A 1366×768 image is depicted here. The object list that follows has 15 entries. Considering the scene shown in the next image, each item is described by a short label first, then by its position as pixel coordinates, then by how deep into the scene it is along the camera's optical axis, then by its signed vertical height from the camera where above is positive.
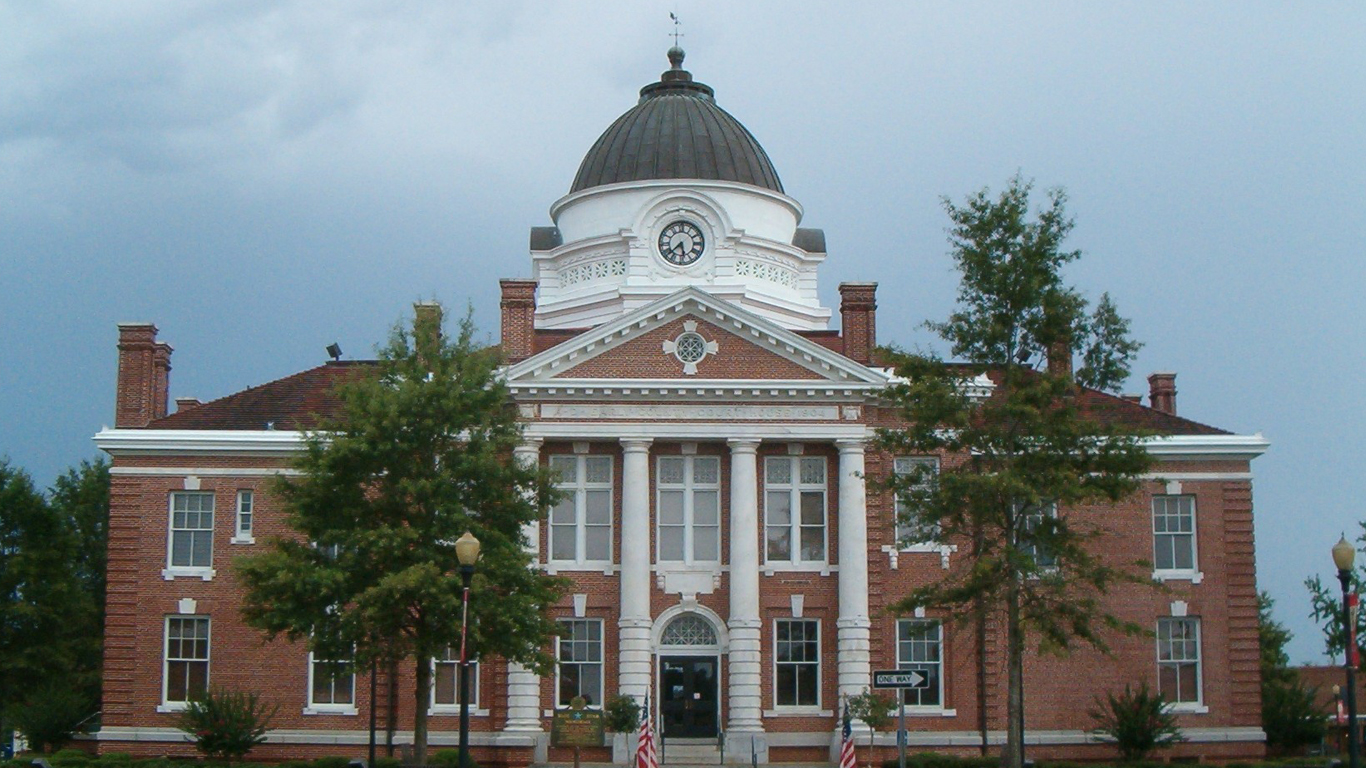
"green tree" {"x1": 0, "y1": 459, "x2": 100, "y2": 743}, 50.59 +0.89
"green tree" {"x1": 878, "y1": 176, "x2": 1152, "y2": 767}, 33.47 +3.77
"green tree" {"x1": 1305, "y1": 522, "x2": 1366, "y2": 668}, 40.22 +0.29
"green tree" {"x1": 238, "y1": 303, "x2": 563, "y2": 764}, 35.00 +1.91
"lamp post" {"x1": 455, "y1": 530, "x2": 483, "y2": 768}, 29.11 +0.92
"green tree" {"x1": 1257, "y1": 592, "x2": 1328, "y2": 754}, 46.12 -2.45
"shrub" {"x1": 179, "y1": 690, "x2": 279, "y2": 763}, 41.44 -2.52
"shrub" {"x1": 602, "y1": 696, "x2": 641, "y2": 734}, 41.75 -2.24
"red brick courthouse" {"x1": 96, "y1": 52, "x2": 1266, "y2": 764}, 43.91 +1.59
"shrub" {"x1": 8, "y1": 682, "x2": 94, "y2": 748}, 46.03 -2.62
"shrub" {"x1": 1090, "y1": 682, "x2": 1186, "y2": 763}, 42.53 -2.48
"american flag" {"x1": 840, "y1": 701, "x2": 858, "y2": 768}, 36.16 -2.71
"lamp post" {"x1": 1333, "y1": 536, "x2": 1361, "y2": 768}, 27.55 -0.05
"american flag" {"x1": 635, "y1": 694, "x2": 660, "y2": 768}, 37.62 -2.74
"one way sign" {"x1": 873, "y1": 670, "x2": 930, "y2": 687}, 31.27 -1.00
